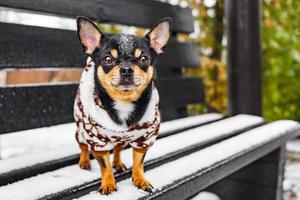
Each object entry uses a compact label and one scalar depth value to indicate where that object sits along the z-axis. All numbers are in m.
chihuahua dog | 1.08
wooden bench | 1.27
